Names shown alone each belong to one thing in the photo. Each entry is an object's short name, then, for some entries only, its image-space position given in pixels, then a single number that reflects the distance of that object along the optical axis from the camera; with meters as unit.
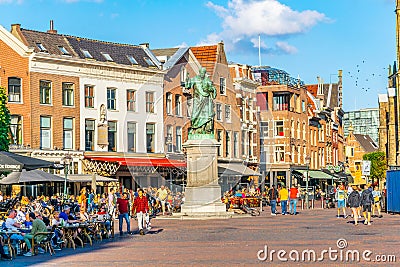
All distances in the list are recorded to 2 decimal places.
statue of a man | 43.87
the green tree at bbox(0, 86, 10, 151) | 50.03
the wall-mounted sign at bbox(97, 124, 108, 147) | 60.91
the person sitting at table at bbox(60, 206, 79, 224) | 27.11
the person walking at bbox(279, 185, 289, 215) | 47.78
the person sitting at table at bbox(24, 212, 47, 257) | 24.47
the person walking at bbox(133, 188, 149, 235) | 31.86
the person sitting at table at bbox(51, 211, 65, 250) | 26.31
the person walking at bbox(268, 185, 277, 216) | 48.10
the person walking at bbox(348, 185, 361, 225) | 36.59
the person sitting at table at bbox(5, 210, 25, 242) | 24.67
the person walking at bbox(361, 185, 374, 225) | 36.72
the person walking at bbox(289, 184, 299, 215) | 47.88
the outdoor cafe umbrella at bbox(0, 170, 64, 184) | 38.78
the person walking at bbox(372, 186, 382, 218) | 46.69
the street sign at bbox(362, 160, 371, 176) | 63.62
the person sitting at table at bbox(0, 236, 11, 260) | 23.17
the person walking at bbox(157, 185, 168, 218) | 48.14
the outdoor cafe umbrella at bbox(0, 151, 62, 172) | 30.81
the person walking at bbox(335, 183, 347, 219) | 44.97
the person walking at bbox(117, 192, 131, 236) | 31.60
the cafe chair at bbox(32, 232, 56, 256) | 24.41
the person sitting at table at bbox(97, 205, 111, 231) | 30.58
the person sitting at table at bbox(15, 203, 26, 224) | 27.38
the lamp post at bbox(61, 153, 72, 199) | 49.38
